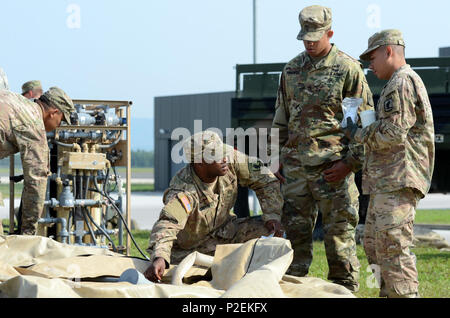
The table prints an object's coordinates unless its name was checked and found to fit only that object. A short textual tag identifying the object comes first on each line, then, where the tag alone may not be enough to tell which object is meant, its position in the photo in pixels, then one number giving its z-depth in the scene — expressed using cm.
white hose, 840
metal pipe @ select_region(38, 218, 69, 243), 1411
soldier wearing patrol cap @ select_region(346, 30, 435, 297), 902
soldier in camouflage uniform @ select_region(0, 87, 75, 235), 1005
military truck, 1792
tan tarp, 677
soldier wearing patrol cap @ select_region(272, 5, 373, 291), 1076
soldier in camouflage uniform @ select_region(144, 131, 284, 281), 1000
